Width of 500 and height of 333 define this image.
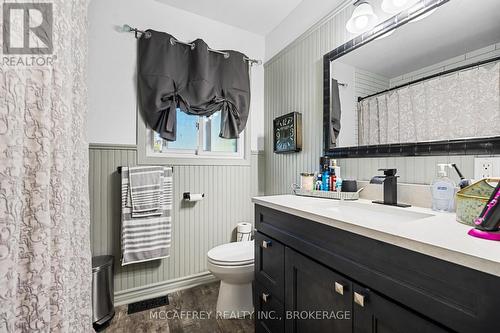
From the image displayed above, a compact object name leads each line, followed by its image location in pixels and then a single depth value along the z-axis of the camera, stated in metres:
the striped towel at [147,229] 1.73
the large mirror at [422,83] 0.92
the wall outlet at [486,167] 0.86
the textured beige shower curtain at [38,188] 0.52
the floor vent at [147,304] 1.72
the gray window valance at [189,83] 1.83
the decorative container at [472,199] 0.70
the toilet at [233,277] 1.50
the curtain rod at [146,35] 1.79
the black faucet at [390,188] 1.14
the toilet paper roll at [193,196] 1.98
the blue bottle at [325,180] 1.48
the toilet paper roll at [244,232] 2.17
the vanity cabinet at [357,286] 0.51
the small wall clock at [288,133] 1.88
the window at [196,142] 1.98
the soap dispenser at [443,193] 0.95
